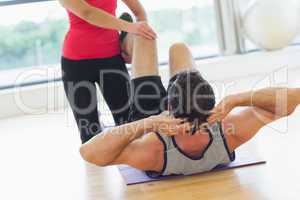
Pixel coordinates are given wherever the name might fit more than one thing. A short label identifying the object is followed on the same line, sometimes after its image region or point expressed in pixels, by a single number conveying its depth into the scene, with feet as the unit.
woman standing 12.25
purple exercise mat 10.48
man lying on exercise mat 8.99
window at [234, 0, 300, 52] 20.79
